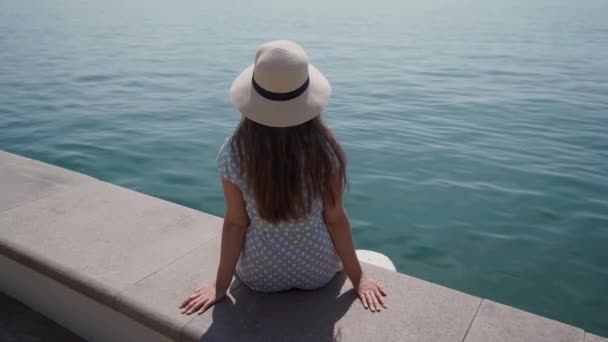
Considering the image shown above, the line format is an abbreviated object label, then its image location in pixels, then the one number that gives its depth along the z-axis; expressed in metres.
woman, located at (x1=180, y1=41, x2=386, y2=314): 2.17
